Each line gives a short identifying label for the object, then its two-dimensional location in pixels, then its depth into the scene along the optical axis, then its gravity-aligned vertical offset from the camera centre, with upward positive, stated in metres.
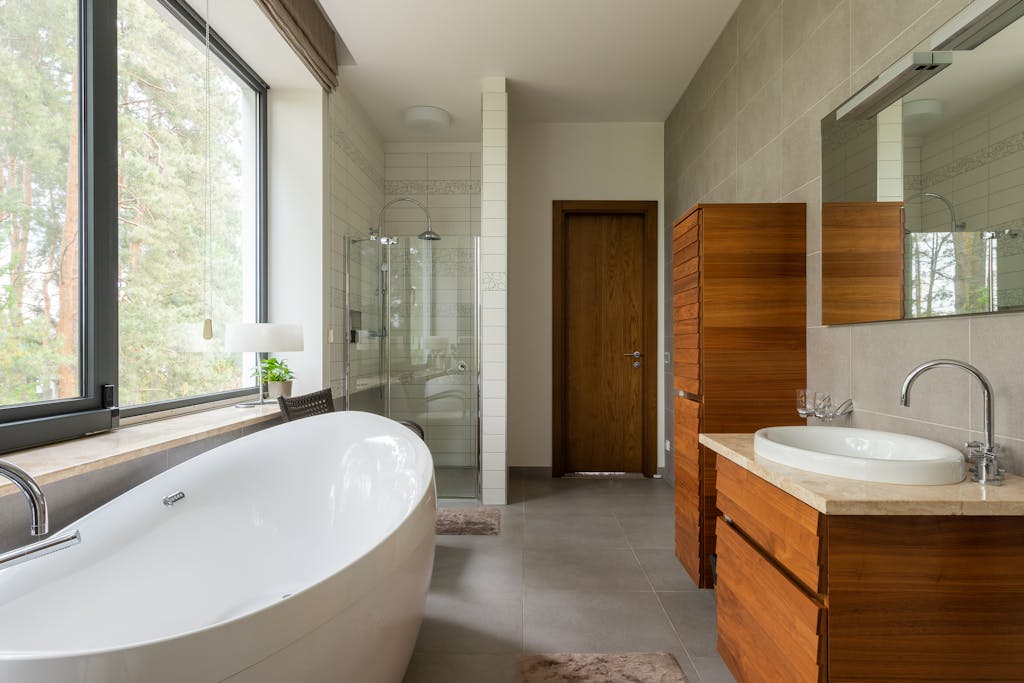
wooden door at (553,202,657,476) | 4.45 -0.05
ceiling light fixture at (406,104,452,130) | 4.03 +1.57
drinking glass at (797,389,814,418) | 1.94 -0.26
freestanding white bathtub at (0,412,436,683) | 0.84 -0.54
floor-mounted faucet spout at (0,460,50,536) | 0.78 -0.24
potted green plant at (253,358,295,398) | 2.91 -0.25
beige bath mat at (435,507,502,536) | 3.05 -1.09
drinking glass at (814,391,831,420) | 1.91 -0.26
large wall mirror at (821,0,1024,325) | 1.28 +0.42
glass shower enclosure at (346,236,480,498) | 3.69 -0.07
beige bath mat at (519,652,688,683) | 1.69 -1.06
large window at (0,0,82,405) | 1.65 +0.41
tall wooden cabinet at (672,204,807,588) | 2.24 +0.06
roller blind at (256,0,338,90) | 2.67 +1.56
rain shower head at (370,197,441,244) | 4.38 +0.97
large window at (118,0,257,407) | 2.23 +0.57
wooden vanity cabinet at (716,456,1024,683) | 1.11 -0.55
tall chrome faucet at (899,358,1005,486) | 1.19 -0.26
